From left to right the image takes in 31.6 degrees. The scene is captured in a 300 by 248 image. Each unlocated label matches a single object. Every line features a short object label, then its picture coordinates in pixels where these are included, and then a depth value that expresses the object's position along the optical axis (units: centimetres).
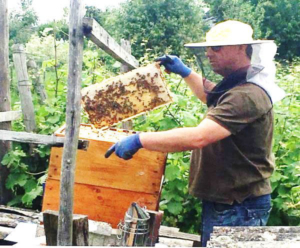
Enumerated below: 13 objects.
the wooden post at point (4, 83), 520
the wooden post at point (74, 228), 293
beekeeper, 284
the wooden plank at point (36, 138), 313
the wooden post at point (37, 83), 618
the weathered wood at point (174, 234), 449
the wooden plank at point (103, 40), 278
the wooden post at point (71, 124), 277
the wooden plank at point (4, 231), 402
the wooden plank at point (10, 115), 516
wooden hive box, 343
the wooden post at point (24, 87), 561
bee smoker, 307
